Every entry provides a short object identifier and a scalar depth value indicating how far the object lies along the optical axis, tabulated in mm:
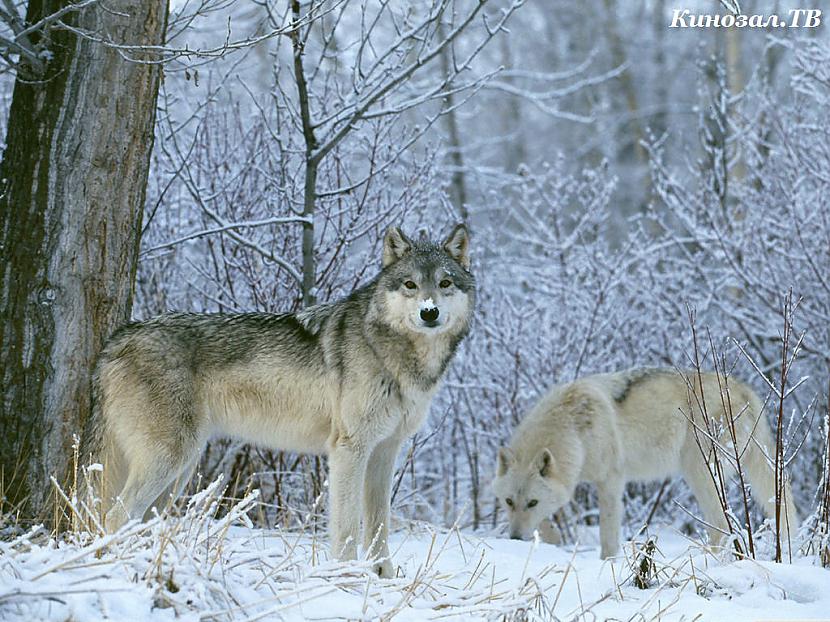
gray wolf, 10133
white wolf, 14844
